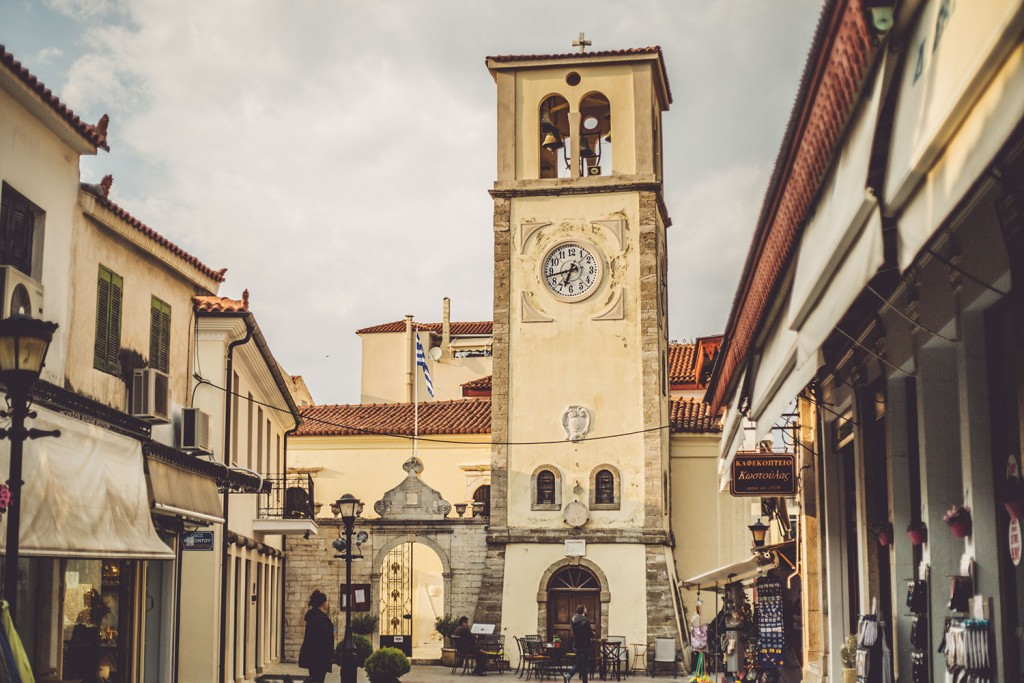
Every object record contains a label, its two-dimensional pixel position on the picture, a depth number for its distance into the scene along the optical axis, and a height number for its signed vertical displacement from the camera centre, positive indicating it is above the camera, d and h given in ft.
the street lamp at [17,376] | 30.30 +4.23
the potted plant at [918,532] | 35.63 +0.60
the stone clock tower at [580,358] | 113.70 +17.39
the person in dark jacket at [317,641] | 58.54 -3.83
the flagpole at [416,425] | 134.82 +13.51
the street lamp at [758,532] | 84.99 +1.46
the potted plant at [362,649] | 85.07 -6.02
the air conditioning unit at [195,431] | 63.98 +6.07
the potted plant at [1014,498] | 27.61 +1.21
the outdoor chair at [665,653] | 108.68 -8.07
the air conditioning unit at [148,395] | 56.45 +6.86
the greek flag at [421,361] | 139.17 +20.74
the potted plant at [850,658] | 48.52 -3.79
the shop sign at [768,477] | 62.54 +3.70
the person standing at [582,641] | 85.70 -5.57
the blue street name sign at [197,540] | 70.54 +0.81
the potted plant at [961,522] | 31.14 +0.77
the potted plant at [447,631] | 112.57 -6.53
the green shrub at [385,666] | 68.59 -5.74
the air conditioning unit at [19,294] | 41.73 +8.58
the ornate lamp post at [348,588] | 68.28 -1.79
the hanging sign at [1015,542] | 27.71 +0.26
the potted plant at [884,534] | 41.81 +0.66
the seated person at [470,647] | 104.67 -7.34
